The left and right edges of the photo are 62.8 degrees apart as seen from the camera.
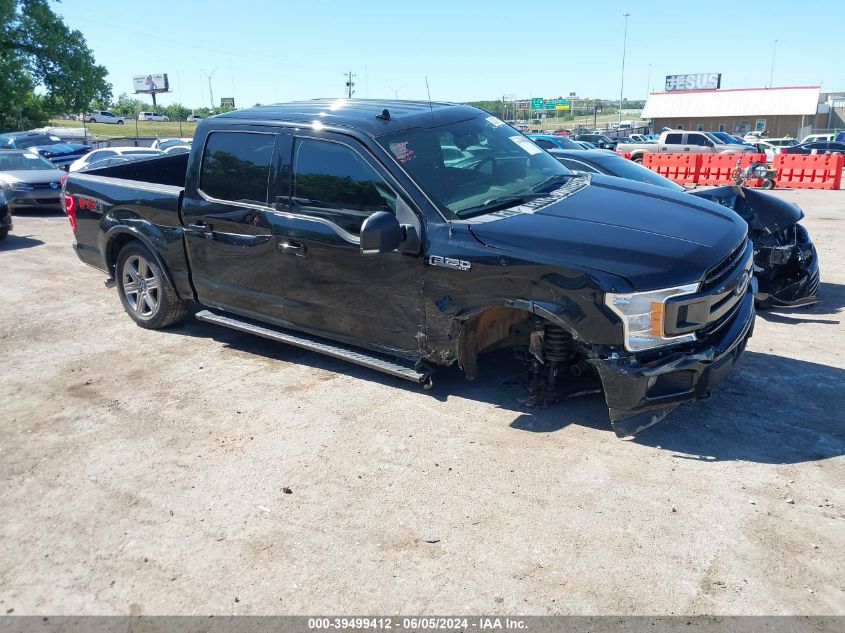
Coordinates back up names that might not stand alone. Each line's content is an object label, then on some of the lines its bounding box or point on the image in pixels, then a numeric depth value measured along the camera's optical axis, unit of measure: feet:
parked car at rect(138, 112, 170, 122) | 280.51
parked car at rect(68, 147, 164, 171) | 59.84
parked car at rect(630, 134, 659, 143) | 138.45
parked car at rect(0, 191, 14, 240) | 38.09
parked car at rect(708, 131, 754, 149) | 96.98
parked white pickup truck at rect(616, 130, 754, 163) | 90.74
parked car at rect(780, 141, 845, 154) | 108.23
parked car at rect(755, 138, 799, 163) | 102.18
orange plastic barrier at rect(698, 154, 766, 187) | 68.28
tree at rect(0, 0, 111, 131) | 130.72
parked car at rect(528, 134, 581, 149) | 73.15
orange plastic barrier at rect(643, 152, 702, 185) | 69.92
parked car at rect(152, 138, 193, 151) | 75.15
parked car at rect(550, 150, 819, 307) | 21.94
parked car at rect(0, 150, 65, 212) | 47.80
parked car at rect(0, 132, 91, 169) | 74.49
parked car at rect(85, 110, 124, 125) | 253.44
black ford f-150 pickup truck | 12.80
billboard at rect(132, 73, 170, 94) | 347.15
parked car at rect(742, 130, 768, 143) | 164.32
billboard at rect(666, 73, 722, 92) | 288.92
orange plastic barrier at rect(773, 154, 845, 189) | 62.03
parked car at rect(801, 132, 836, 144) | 140.19
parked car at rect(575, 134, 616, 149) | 118.82
